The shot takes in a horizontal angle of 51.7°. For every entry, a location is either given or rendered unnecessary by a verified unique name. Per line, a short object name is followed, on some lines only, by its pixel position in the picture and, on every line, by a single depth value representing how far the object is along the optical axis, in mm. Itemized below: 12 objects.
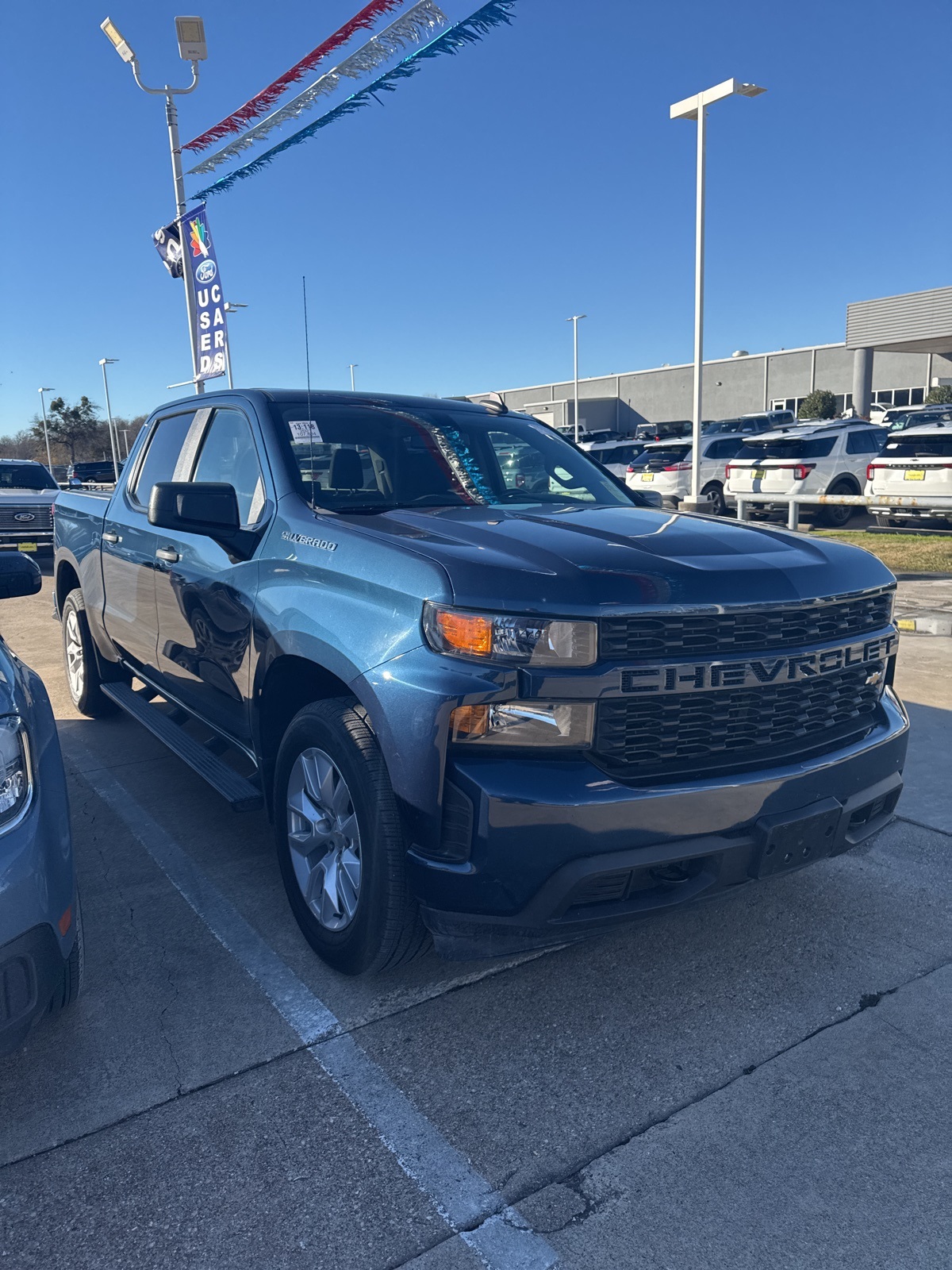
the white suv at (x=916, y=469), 14797
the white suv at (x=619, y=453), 24281
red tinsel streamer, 6402
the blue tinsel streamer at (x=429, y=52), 5227
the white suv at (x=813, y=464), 17375
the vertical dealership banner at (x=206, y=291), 12633
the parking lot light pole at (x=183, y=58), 12680
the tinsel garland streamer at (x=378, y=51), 5766
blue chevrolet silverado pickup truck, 2494
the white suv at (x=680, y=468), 20641
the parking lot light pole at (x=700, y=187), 15453
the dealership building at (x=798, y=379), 33375
